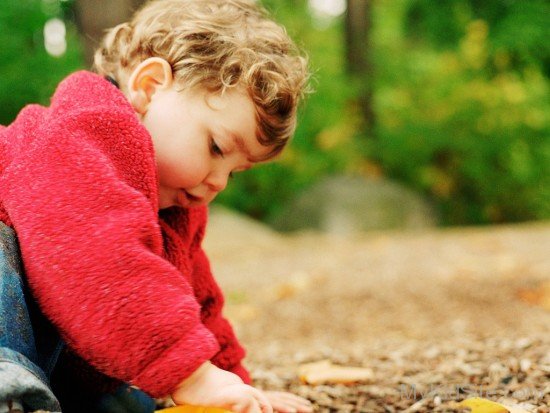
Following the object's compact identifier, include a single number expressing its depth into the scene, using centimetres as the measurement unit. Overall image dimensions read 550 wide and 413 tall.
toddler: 136
